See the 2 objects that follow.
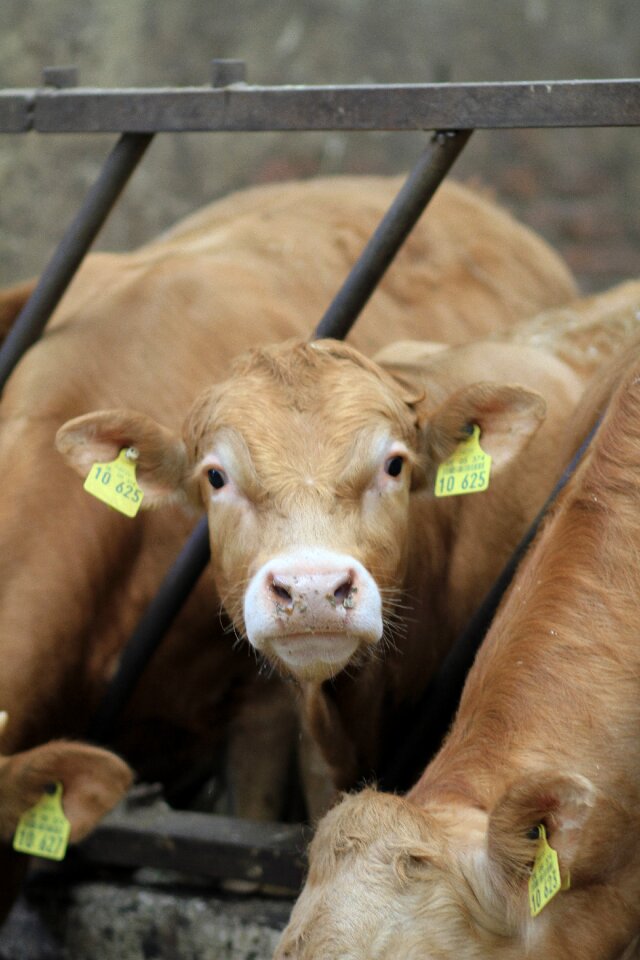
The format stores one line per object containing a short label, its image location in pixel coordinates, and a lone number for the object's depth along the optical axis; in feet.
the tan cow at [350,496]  15.79
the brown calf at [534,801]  12.41
